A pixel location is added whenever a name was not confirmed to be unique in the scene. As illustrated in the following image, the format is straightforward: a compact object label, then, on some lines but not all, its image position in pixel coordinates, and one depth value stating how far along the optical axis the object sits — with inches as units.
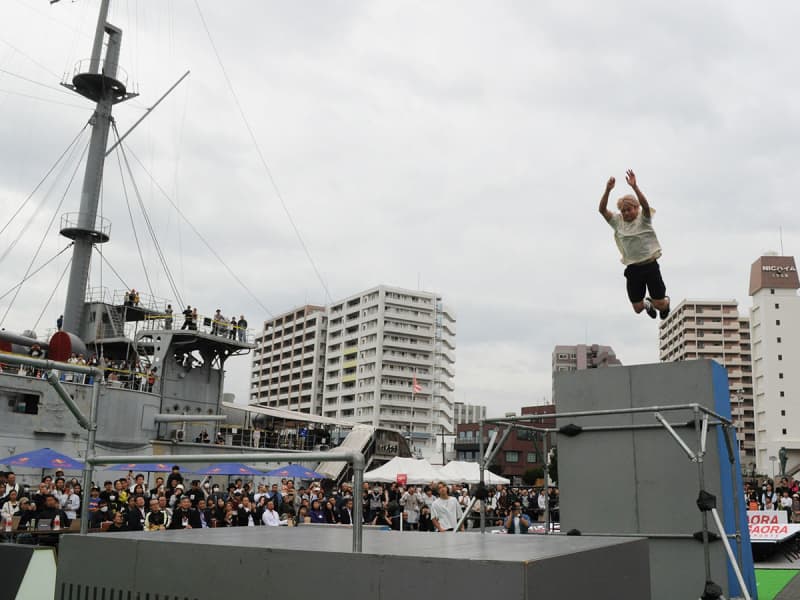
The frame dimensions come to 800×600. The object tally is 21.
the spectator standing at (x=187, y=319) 1448.3
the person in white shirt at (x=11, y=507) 533.1
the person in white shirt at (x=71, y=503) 612.6
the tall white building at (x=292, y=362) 4771.2
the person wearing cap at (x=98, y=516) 509.4
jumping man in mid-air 364.5
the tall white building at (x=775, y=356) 3115.2
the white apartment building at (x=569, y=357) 5669.3
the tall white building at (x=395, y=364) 4160.9
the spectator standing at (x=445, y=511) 583.4
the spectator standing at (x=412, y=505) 759.1
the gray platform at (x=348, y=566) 115.3
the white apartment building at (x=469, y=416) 7632.9
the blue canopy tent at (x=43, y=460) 748.0
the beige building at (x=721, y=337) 4360.2
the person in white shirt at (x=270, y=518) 610.5
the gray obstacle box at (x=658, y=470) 316.5
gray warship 1070.4
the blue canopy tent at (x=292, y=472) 988.2
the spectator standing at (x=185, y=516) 526.0
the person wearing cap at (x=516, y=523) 528.7
